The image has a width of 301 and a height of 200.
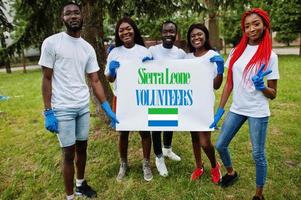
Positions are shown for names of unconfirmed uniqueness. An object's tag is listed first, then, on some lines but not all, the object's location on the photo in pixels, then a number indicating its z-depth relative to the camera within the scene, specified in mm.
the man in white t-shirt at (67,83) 2965
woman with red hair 2920
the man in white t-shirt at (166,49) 3574
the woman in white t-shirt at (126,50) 3475
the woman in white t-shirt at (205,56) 3325
